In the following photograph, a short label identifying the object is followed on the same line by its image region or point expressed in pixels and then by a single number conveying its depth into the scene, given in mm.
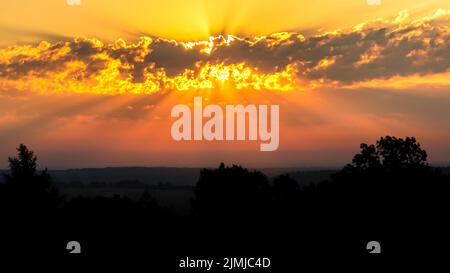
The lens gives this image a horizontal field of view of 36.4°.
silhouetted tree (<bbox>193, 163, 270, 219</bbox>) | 73062
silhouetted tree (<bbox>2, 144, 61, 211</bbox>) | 69938
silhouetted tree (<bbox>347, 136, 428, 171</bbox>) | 82500
